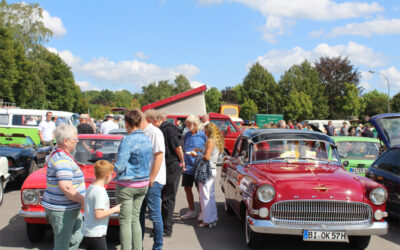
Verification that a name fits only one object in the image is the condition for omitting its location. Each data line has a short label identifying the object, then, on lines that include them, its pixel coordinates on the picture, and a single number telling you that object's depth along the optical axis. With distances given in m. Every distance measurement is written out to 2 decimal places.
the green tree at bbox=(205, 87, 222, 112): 101.19
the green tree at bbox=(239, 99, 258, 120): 68.94
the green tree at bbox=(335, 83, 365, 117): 59.97
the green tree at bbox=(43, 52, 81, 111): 72.88
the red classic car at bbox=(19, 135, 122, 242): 5.41
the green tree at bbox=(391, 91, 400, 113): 80.60
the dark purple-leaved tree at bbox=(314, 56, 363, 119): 66.19
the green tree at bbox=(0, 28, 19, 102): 43.94
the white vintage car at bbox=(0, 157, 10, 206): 8.15
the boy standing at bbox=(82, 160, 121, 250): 3.77
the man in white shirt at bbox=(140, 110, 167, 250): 5.09
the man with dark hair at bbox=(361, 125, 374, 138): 18.30
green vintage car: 9.27
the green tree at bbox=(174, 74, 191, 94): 103.09
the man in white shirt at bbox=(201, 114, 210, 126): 8.45
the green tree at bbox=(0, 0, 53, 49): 48.09
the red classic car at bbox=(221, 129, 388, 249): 5.05
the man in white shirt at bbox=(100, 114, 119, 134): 13.55
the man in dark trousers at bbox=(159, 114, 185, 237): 6.14
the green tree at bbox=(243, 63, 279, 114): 71.25
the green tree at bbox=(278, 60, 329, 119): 68.75
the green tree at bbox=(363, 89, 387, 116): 86.97
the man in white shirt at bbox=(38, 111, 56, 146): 14.66
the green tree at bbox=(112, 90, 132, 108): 113.88
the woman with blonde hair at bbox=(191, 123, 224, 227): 6.88
